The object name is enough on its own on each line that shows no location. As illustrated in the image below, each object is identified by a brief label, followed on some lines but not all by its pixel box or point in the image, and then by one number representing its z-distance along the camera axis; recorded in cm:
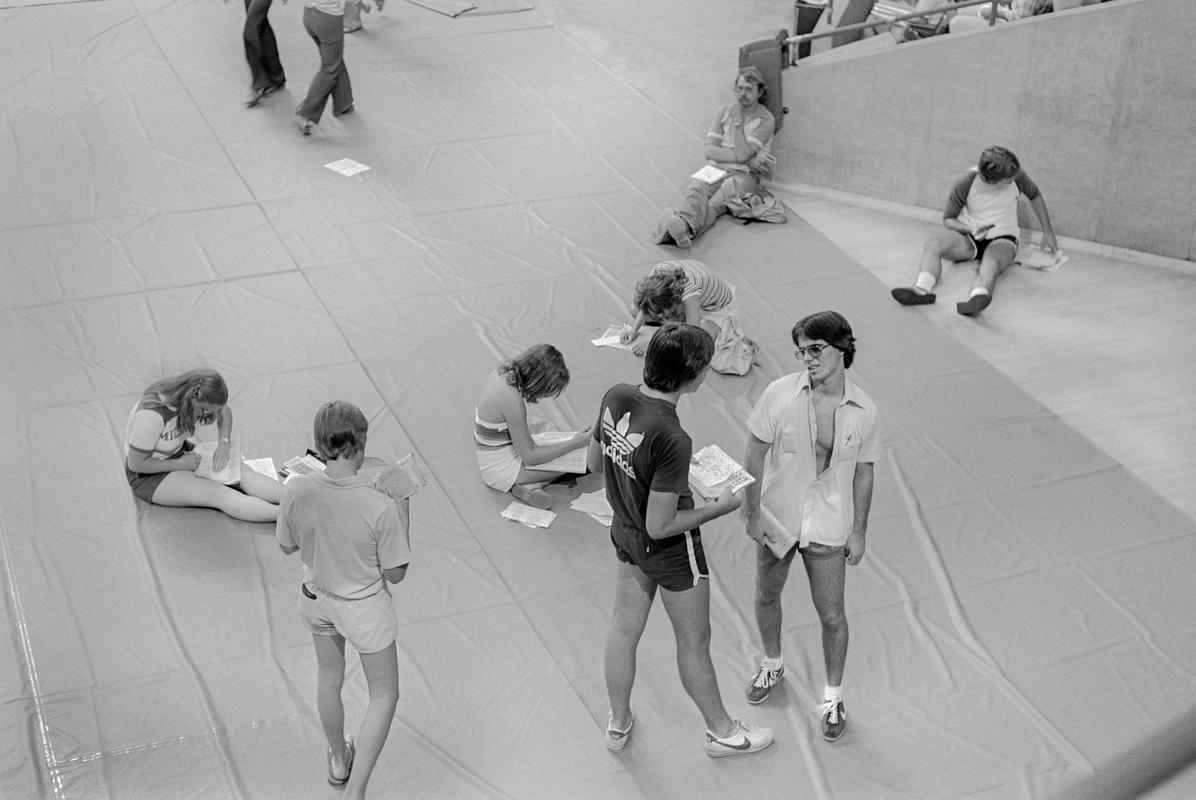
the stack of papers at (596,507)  634
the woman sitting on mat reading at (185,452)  585
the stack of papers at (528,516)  629
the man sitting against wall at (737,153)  917
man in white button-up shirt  462
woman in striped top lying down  691
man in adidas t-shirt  430
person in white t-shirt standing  420
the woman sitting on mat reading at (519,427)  598
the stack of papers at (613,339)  773
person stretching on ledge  830
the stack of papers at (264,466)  647
